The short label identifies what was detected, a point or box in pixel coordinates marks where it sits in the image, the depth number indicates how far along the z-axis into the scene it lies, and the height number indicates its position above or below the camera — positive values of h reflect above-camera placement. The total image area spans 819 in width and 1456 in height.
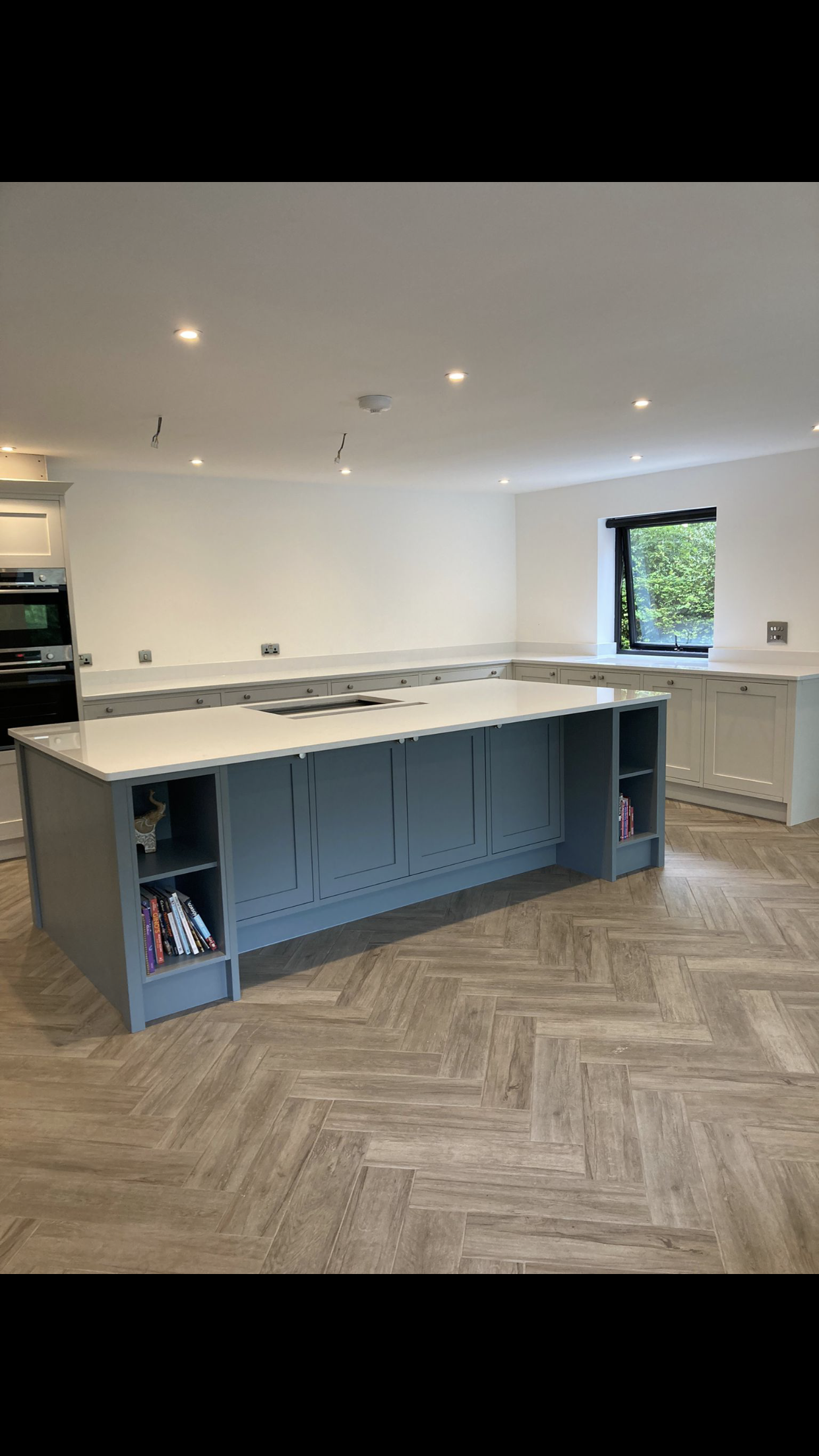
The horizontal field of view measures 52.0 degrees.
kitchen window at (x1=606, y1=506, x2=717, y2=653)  6.16 +0.23
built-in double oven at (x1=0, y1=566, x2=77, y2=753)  4.57 -0.12
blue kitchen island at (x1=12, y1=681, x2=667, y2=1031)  2.74 -0.74
